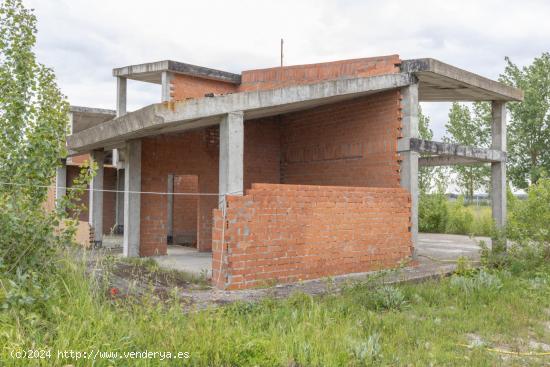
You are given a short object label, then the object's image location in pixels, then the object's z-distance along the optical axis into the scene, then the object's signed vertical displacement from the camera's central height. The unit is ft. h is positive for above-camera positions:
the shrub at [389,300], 19.72 -4.46
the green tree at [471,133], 74.54 +9.98
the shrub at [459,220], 55.93 -2.99
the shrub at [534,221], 28.48 -1.58
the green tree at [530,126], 68.90 +10.37
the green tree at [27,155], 15.42 +1.28
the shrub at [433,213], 57.62 -2.24
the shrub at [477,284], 22.44 -4.34
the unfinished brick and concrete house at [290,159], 22.09 +2.47
